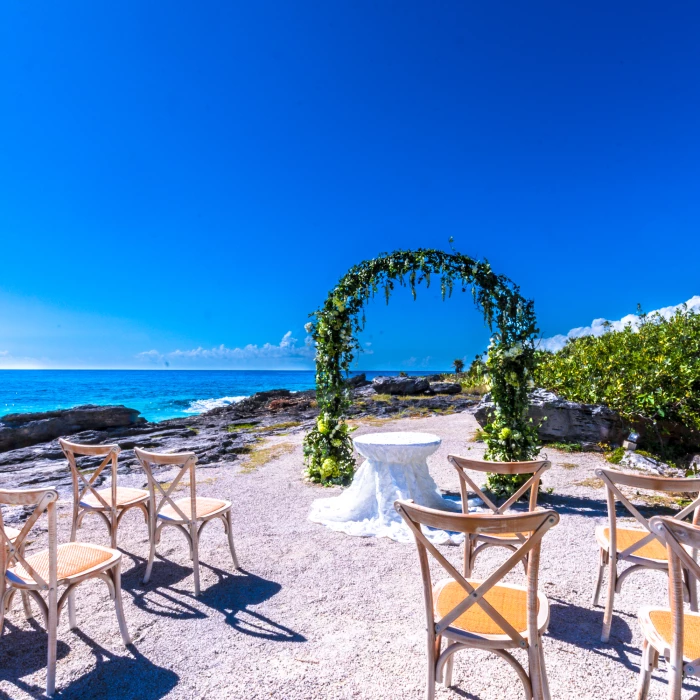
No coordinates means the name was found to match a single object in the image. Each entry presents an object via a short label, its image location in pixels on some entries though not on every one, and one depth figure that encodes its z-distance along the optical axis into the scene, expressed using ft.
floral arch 22.75
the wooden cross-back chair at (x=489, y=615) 6.73
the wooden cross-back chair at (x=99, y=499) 14.35
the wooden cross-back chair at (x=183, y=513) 13.14
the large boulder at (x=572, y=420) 33.55
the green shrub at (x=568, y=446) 33.40
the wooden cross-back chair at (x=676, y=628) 6.27
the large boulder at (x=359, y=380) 123.54
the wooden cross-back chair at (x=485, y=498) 11.59
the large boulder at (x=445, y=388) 90.07
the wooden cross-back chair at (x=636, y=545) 10.31
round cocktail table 18.37
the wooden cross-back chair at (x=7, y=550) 8.98
